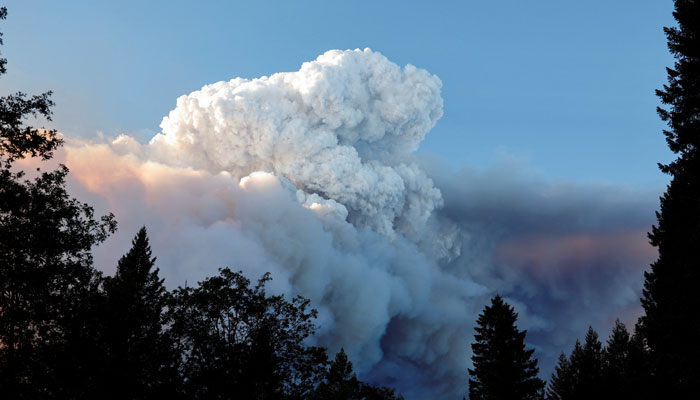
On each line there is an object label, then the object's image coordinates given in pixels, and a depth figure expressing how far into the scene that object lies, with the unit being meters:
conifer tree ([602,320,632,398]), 41.16
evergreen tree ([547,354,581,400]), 49.80
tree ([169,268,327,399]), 30.45
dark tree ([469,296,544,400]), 45.44
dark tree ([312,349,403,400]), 50.09
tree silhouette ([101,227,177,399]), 27.16
